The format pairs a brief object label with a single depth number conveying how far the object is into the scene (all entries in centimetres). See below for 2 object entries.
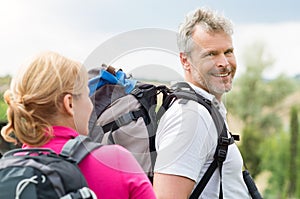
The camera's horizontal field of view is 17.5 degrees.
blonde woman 217
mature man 249
